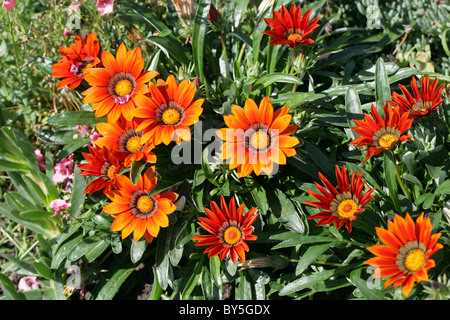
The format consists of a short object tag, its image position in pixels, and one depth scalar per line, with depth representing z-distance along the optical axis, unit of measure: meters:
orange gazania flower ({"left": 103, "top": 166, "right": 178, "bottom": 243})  1.95
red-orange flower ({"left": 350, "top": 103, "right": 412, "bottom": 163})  1.80
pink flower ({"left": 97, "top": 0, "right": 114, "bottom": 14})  2.47
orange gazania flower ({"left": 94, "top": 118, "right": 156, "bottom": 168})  1.99
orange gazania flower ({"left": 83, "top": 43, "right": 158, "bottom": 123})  2.02
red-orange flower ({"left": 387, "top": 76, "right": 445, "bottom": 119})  1.91
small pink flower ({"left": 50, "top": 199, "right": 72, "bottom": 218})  2.42
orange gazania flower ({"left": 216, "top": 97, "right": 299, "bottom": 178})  1.78
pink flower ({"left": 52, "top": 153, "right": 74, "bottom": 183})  2.57
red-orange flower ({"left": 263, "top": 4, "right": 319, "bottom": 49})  2.02
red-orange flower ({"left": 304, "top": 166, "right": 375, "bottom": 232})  1.75
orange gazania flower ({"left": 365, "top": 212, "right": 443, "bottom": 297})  1.58
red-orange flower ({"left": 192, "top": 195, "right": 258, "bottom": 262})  1.87
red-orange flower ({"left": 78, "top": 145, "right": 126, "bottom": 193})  2.00
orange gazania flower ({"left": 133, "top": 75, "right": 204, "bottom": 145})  1.90
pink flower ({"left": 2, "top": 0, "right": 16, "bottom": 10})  2.38
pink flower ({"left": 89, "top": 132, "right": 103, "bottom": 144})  2.44
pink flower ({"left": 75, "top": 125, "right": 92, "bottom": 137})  2.59
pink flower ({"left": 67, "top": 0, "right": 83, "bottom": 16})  2.61
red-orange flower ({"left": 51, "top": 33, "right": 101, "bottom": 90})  2.16
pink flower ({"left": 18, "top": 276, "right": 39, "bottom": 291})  2.54
